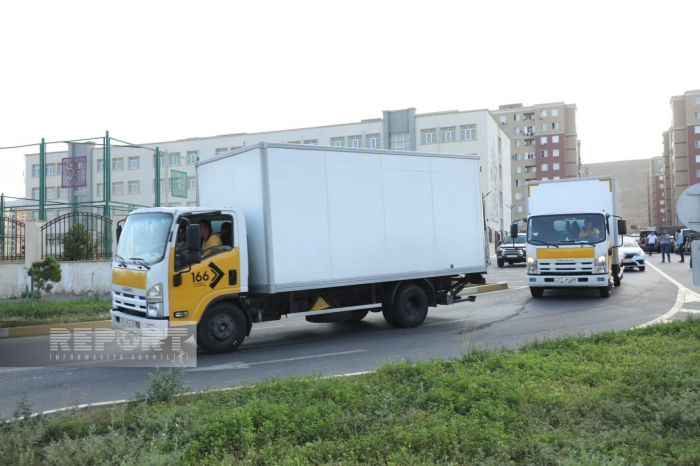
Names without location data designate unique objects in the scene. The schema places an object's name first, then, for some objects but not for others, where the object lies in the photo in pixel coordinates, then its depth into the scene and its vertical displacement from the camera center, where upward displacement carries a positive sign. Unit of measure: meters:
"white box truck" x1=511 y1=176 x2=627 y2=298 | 15.17 +0.13
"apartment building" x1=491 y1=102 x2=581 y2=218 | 116.88 +18.93
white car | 25.16 -0.92
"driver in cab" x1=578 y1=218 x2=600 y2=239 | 15.26 +0.16
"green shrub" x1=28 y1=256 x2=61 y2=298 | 13.74 -0.47
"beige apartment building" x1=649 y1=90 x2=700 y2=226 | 109.44 +17.58
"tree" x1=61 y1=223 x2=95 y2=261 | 17.95 +0.13
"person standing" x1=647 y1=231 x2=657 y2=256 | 48.03 -0.57
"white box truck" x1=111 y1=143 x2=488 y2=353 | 8.91 +0.02
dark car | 34.06 -0.83
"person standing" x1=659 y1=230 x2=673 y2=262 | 33.82 -0.48
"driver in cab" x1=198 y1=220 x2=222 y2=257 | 9.17 +0.14
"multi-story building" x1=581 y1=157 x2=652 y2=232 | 182.88 +5.90
